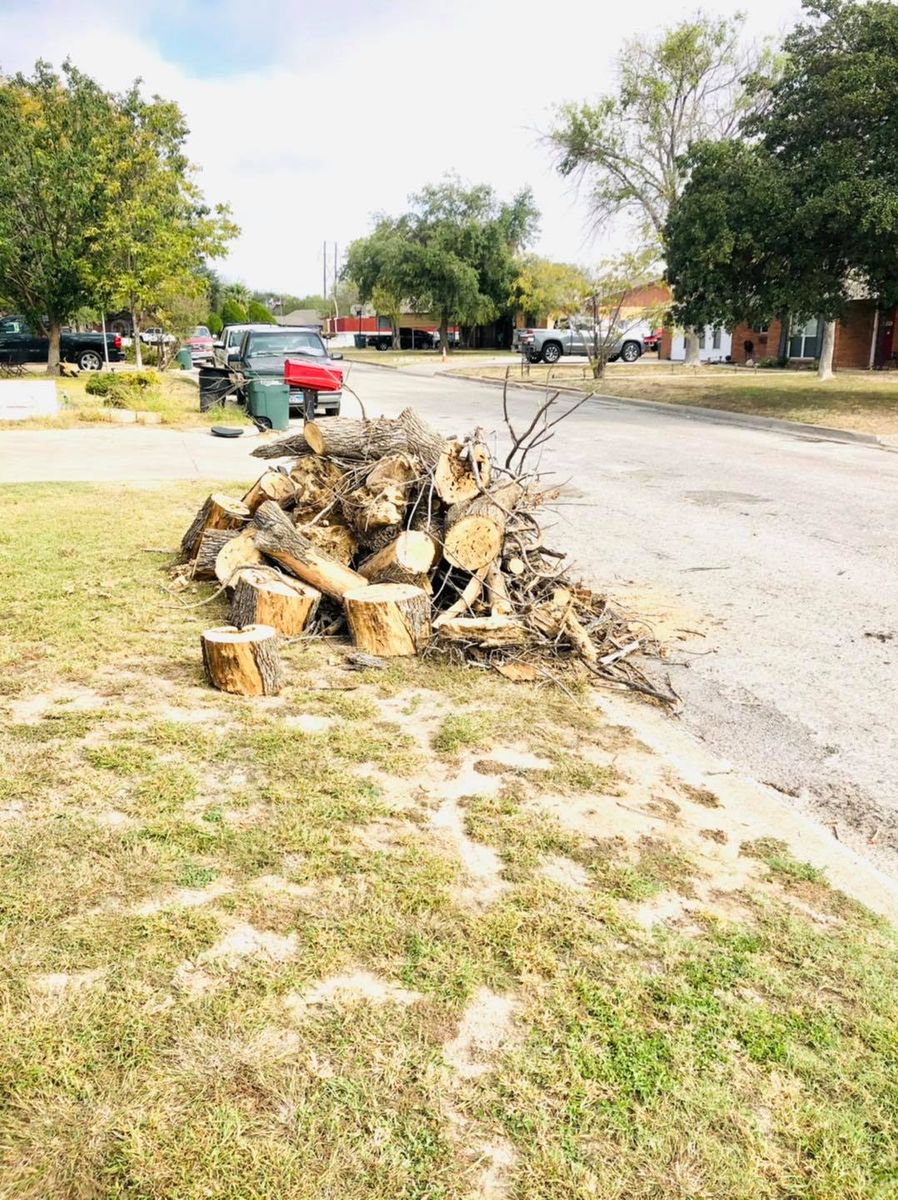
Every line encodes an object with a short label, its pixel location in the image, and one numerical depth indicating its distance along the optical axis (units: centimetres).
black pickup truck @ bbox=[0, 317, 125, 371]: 3172
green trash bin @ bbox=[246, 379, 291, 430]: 1725
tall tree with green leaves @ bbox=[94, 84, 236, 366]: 2562
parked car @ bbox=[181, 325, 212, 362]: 4087
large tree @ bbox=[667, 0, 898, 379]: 1792
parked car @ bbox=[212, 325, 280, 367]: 2012
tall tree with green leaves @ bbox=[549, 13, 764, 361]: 3697
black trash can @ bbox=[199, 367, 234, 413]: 1988
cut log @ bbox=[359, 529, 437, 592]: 543
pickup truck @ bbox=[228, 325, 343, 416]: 1861
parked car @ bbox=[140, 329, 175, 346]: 3202
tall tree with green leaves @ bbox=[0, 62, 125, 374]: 2502
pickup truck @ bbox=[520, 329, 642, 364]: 3938
